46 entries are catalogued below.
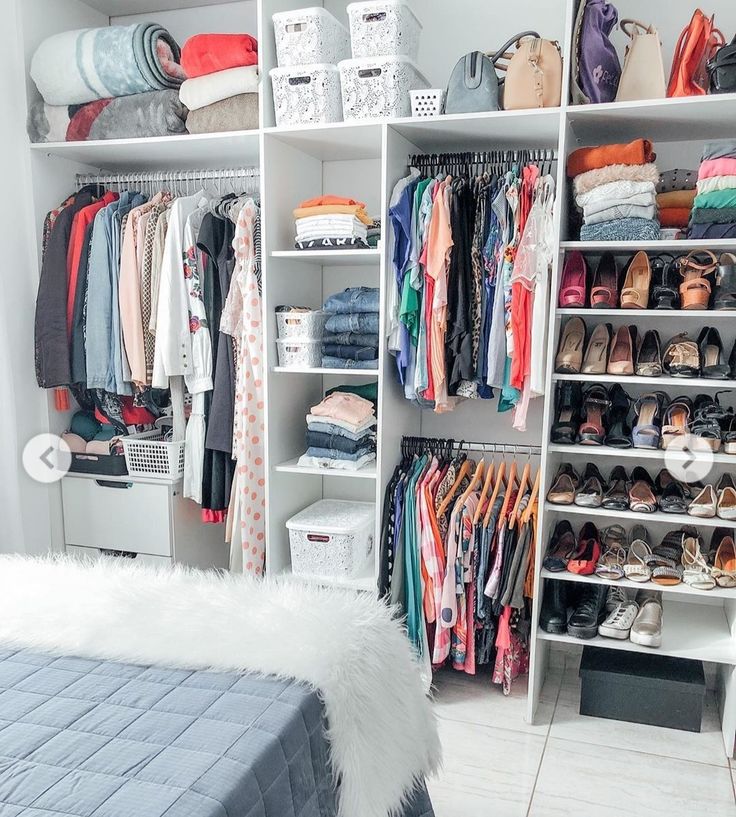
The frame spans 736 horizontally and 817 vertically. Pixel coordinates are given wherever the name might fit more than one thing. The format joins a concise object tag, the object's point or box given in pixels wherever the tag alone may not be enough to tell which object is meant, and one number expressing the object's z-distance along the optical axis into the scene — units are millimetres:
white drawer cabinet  2961
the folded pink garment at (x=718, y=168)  2207
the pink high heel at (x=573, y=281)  2416
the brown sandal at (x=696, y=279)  2297
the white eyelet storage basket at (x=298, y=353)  2688
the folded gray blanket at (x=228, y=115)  2648
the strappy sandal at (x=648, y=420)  2420
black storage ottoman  2492
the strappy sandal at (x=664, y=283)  2352
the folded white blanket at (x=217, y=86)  2615
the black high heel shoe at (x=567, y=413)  2494
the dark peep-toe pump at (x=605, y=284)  2387
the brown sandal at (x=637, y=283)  2355
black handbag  2148
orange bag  2236
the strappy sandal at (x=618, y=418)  2453
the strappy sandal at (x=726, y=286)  2254
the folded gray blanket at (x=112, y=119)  2779
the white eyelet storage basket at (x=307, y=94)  2510
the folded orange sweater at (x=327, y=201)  2600
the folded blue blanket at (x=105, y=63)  2748
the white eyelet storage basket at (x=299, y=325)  2670
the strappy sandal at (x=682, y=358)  2367
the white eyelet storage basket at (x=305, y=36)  2484
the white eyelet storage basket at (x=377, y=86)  2432
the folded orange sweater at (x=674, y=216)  2471
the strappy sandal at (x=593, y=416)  2471
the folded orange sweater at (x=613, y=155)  2291
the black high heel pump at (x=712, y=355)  2318
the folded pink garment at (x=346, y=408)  2701
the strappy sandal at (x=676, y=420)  2385
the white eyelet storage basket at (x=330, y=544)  2707
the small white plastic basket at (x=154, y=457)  2900
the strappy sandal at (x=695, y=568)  2387
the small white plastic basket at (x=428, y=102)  2424
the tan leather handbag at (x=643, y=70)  2264
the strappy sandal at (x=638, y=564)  2445
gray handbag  2383
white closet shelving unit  2422
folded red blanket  2605
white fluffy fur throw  1448
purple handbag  2266
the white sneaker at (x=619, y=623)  2471
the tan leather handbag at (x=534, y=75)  2320
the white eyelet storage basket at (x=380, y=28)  2398
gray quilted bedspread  1094
